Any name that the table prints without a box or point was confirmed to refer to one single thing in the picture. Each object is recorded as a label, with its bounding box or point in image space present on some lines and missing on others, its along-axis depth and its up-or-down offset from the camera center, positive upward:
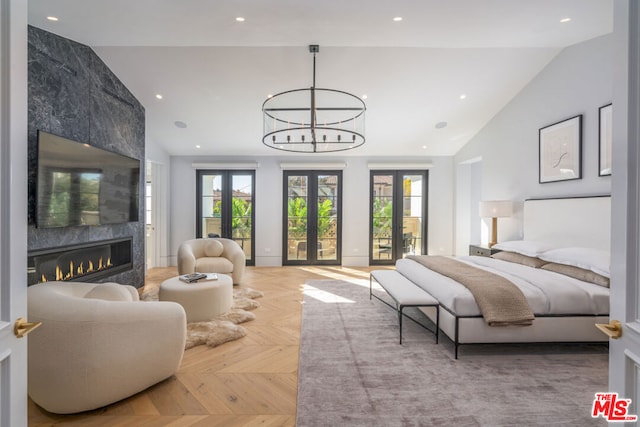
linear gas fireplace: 3.03 -0.64
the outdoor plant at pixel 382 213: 6.56 -0.03
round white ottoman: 3.06 -0.94
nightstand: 4.51 -0.63
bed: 2.38 -0.66
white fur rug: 2.69 -1.20
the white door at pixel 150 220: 6.07 -0.21
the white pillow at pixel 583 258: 2.62 -0.45
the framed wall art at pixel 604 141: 3.09 +0.79
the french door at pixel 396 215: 6.55 -0.07
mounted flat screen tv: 3.01 +0.31
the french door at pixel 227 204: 6.48 +0.15
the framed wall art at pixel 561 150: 3.50 +0.81
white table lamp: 4.48 +0.06
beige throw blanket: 2.30 -0.72
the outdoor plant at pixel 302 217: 6.49 -0.13
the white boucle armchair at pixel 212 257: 4.44 -0.78
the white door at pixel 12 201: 0.93 +0.03
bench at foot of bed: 2.62 -0.80
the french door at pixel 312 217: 6.49 -0.13
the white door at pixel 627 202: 0.90 +0.04
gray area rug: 1.75 -1.24
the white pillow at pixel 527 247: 3.42 -0.43
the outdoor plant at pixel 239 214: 6.49 -0.08
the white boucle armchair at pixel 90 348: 1.65 -0.84
